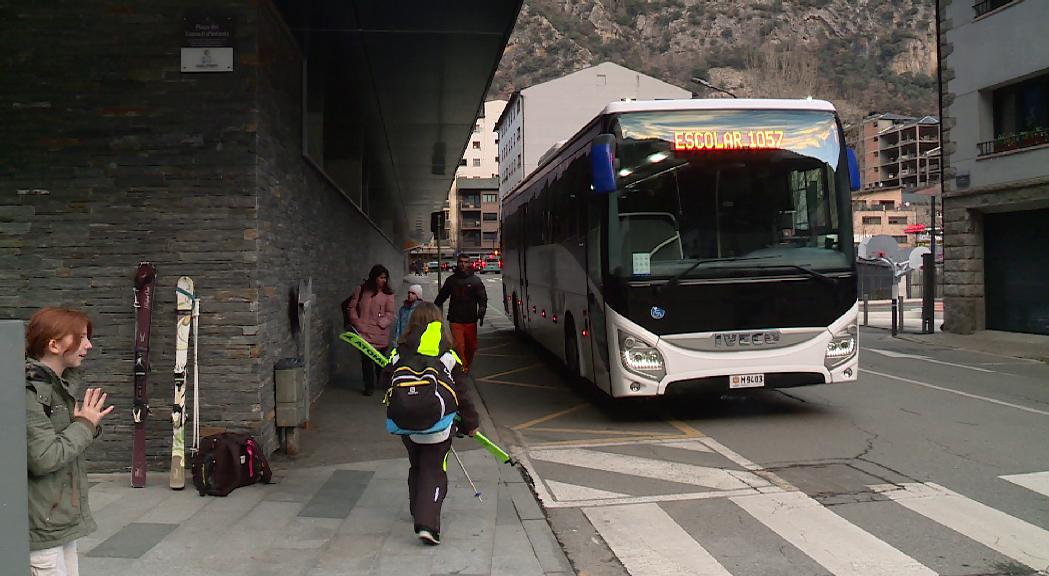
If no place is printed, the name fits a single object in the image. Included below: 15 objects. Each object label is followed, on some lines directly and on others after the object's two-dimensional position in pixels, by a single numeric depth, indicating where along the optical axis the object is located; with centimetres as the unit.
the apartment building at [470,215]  12056
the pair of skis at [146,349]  658
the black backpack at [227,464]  632
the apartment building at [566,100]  8600
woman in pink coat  1108
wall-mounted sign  679
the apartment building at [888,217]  8737
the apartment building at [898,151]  10842
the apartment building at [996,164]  1789
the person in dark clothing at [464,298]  1195
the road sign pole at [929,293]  2078
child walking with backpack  508
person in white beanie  964
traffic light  2091
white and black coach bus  869
